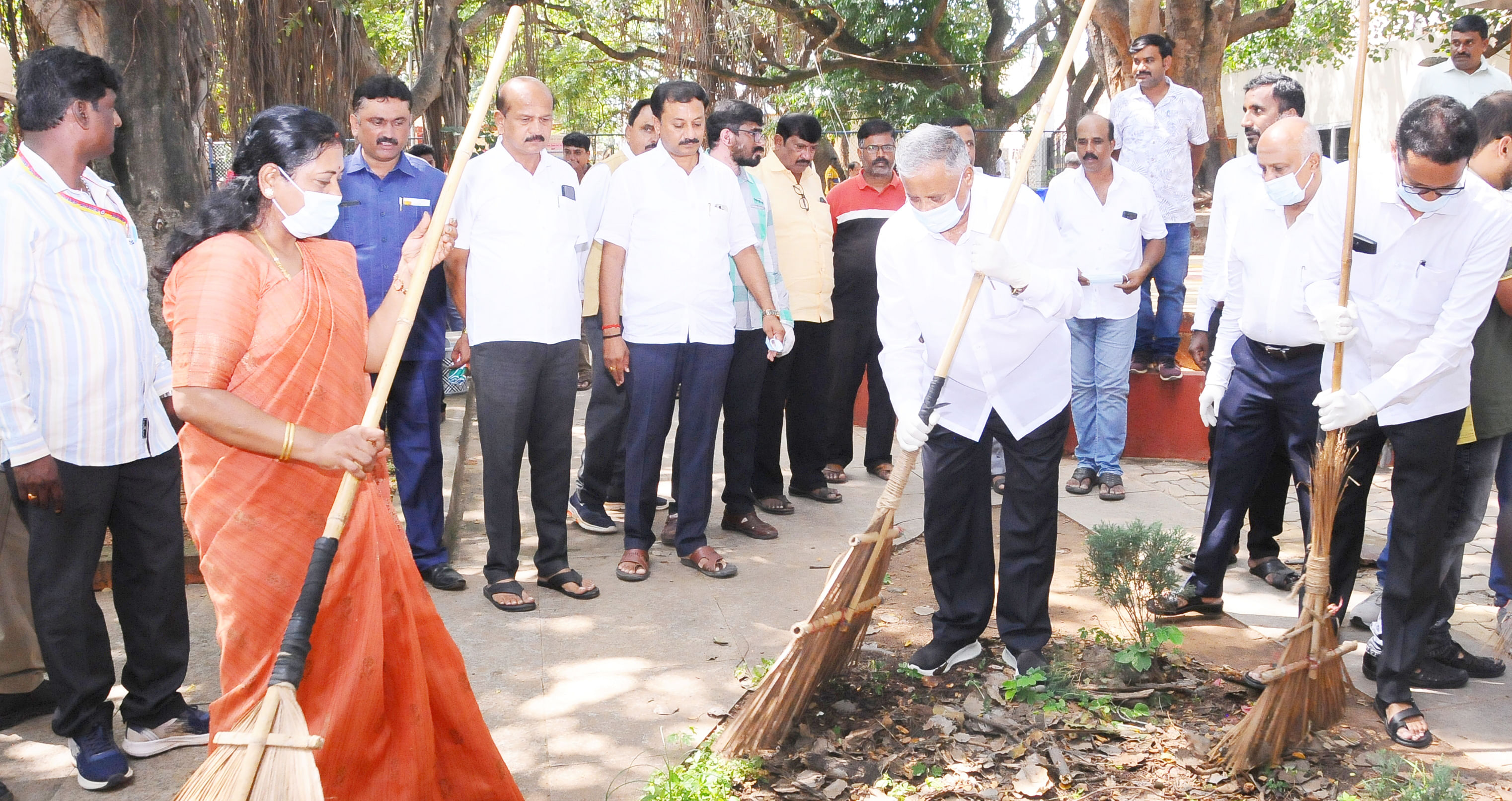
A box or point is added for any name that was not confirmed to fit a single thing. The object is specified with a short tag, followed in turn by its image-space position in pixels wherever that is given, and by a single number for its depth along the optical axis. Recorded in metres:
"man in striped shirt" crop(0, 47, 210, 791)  3.13
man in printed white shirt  6.99
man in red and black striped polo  6.43
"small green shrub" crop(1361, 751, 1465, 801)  2.79
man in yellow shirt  6.12
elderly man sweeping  3.70
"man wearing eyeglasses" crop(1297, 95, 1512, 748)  3.45
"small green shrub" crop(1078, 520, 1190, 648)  4.26
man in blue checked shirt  4.82
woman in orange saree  2.65
